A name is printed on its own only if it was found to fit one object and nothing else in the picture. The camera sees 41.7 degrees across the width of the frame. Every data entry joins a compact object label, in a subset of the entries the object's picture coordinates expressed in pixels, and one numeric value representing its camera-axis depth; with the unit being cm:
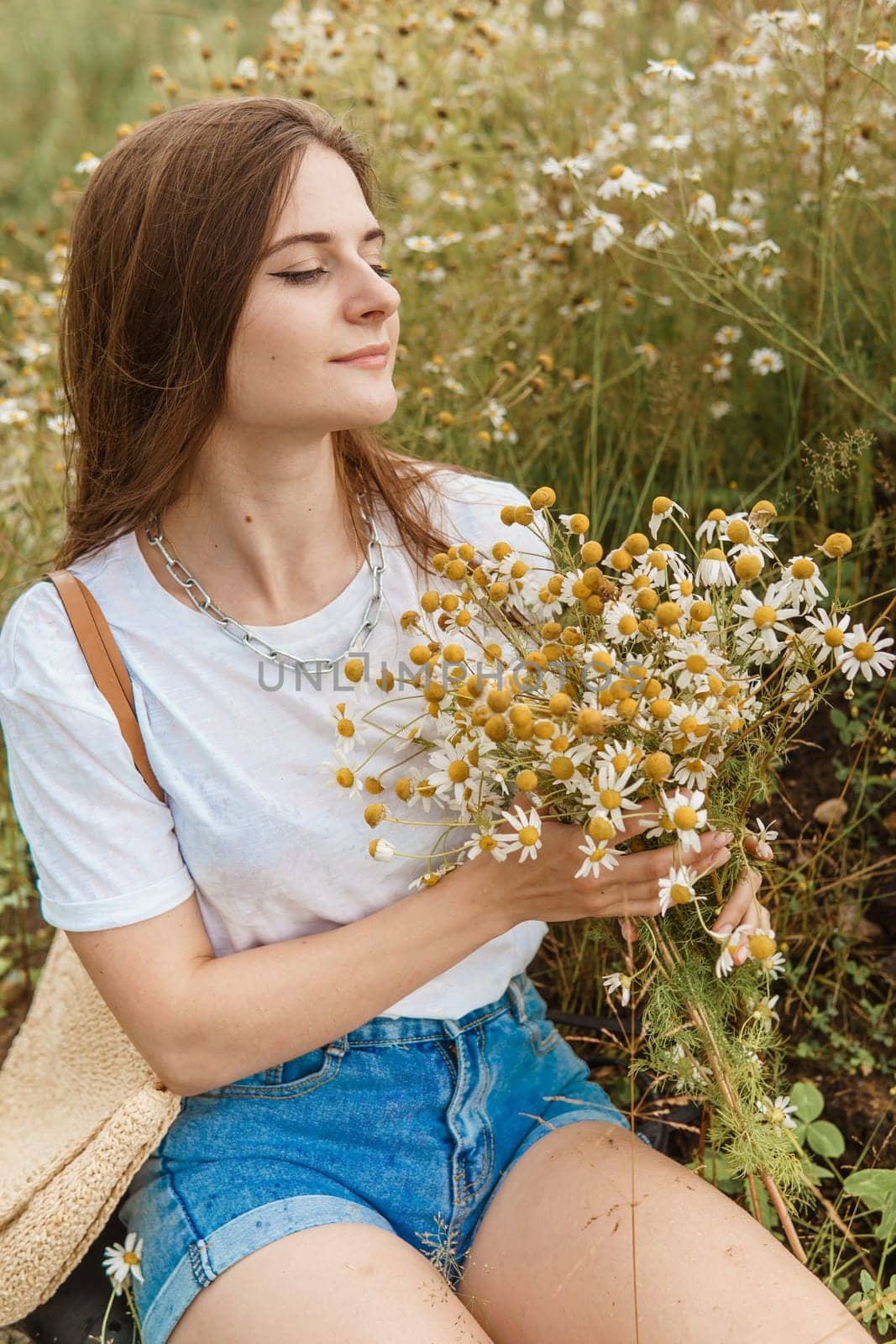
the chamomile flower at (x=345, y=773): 116
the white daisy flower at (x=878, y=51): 172
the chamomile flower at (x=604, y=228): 200
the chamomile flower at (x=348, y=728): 118
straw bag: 143
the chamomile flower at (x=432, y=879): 131
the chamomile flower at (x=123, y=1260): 146
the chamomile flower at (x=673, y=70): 192
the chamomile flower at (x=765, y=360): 216
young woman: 133
